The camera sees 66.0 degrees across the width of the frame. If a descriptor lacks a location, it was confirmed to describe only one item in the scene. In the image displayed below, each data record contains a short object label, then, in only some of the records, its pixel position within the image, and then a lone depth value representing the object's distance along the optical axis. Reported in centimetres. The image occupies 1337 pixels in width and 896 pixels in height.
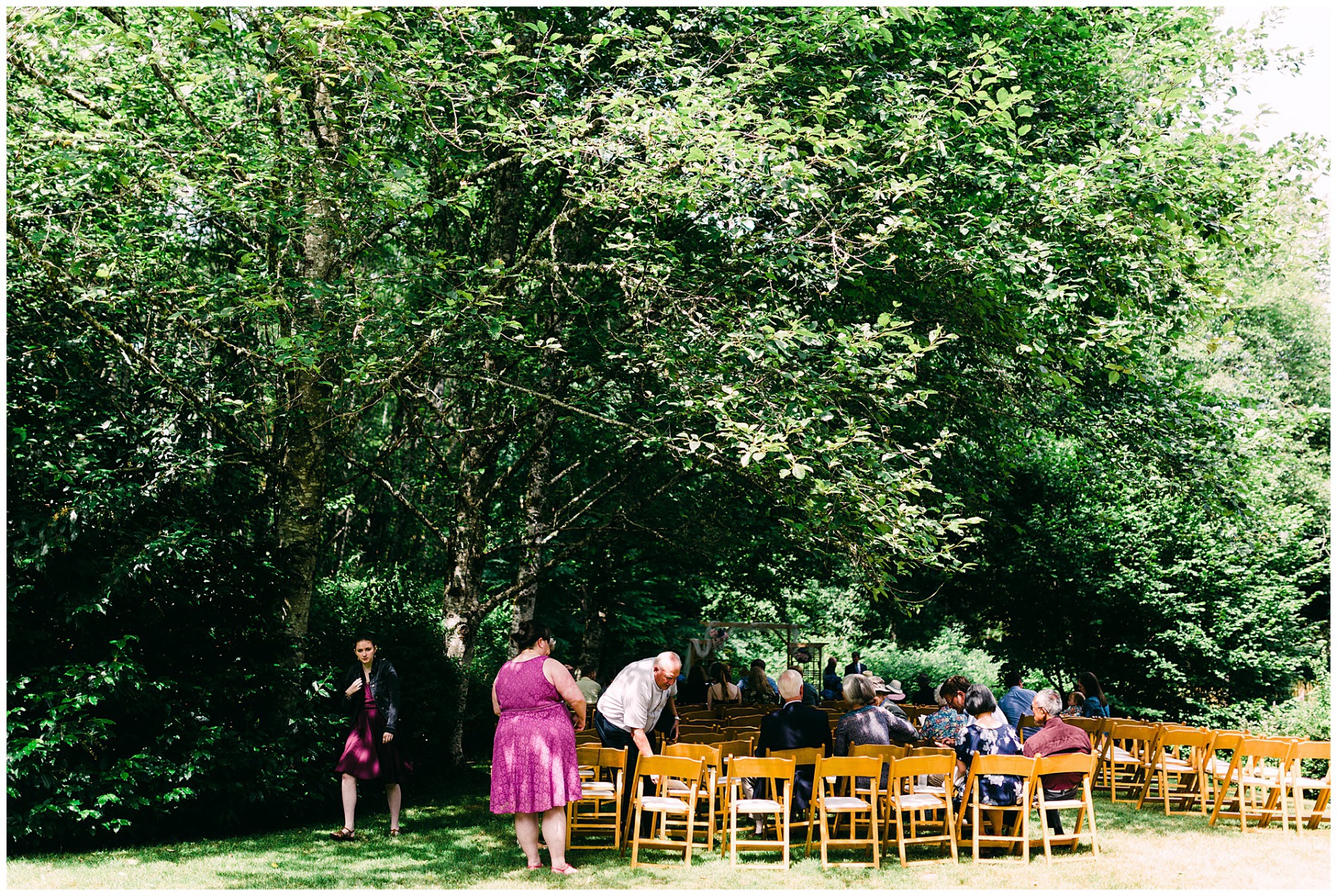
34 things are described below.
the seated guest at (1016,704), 1133
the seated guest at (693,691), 2008
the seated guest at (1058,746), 843
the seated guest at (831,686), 2011
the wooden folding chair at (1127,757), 1123
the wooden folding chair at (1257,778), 927
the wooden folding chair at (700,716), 1258
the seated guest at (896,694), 1447
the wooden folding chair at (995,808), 800
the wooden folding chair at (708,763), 838
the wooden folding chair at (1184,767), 1027
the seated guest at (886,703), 1069
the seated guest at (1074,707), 1279
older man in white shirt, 866
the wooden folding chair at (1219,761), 997
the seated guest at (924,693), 1834
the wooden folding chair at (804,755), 881
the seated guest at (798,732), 931
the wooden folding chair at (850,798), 799
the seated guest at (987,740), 848
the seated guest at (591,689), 1385
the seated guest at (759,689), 1841
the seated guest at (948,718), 948
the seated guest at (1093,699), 1305
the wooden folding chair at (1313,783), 915
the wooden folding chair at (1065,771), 809
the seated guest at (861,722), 924
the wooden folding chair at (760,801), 790
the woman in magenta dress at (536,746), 741
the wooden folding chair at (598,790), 848
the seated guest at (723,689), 1761
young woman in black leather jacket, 905
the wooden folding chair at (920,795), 795
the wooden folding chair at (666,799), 794
